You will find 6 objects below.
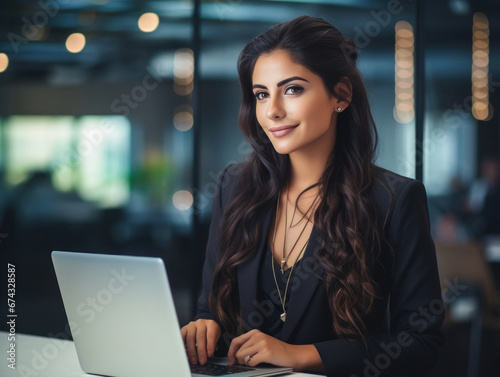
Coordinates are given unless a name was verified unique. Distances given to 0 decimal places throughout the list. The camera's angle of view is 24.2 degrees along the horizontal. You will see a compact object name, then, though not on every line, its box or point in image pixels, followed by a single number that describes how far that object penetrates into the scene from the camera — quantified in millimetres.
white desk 1768
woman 1858
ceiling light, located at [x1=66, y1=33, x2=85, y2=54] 3499
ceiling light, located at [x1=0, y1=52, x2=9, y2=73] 3510
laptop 1610
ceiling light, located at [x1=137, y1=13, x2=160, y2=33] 3393
